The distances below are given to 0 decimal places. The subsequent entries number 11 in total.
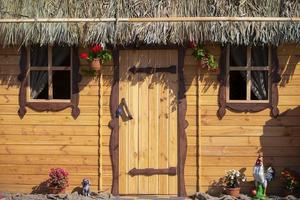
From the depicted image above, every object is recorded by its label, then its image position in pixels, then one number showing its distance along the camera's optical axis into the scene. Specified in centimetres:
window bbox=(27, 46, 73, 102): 1083
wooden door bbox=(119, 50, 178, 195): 1066
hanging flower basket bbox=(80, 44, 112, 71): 1041
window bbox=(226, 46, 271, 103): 1065
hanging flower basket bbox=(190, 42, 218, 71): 1039
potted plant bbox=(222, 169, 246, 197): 1036
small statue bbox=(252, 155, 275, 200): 1022
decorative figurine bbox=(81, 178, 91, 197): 1052
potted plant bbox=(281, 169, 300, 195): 1030
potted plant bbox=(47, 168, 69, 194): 1048
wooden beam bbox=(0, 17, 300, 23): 1028
